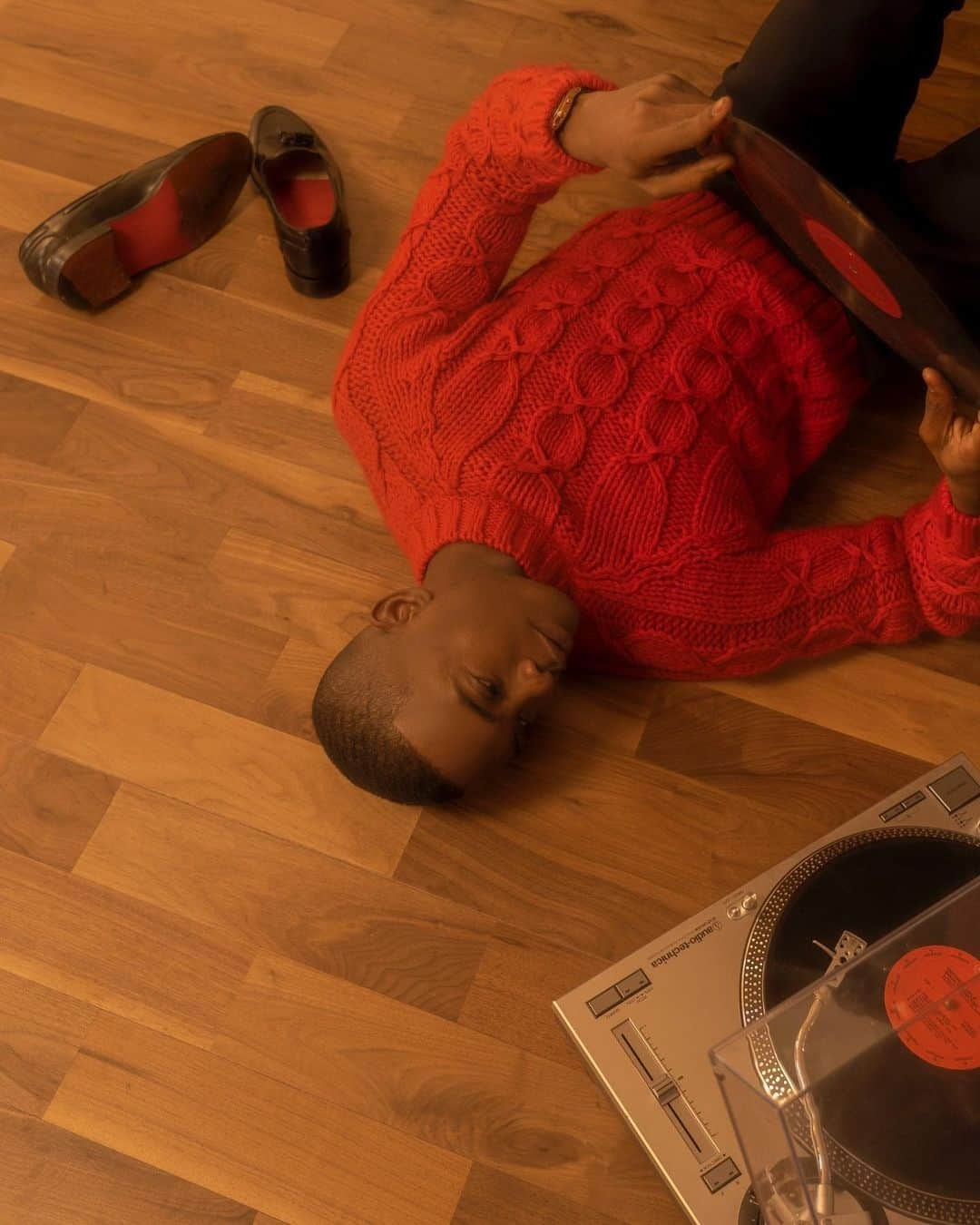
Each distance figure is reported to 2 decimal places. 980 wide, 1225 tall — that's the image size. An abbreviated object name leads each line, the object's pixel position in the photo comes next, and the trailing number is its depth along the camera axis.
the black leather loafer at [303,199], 1.30
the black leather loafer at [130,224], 1.31
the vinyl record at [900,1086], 0.79
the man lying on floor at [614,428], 0.97
